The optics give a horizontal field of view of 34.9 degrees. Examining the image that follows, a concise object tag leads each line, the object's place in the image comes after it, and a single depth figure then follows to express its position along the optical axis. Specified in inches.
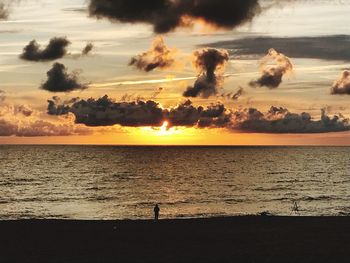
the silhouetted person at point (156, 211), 1949.6
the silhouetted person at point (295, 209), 2706.7
